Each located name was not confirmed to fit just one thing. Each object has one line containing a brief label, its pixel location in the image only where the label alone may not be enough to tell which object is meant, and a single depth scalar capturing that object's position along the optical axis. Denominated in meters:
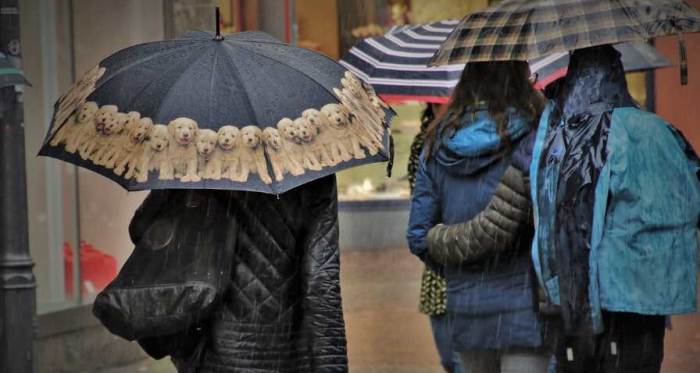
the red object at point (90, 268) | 21.64
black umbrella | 10.25
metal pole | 15.90
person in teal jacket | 10.86
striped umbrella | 16.97
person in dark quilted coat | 10.45
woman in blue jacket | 12.56
